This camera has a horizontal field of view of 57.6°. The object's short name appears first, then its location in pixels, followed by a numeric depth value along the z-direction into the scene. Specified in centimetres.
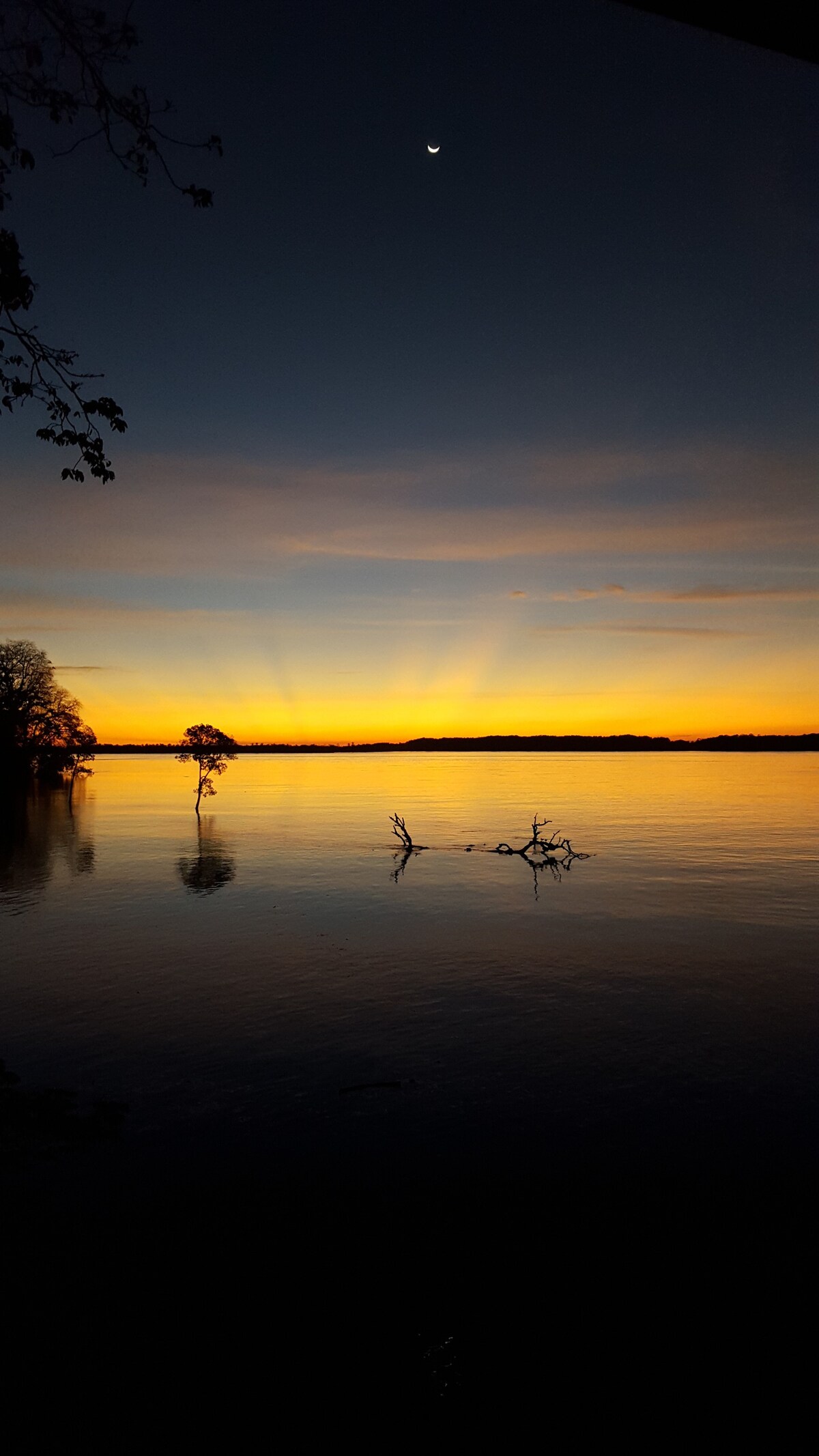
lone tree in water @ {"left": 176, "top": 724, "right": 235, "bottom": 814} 9262
